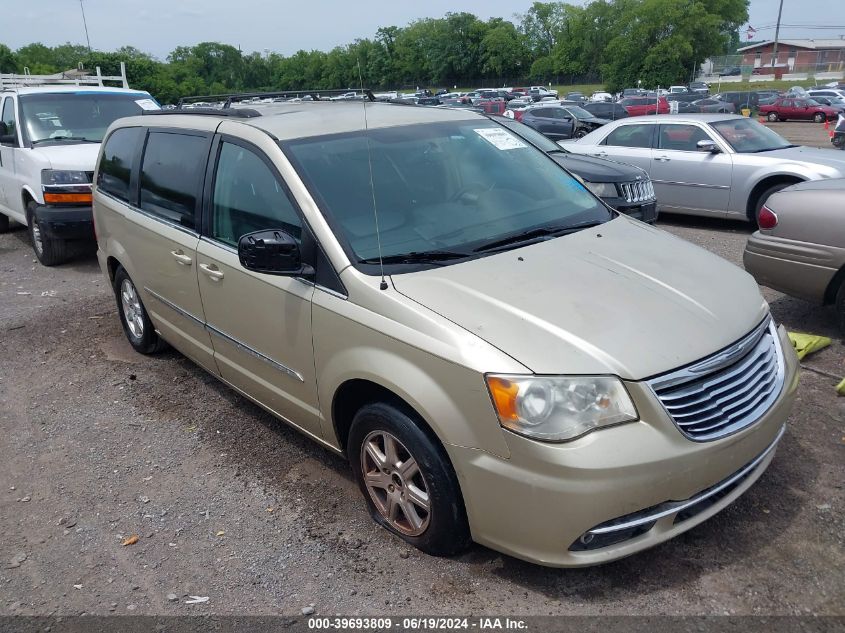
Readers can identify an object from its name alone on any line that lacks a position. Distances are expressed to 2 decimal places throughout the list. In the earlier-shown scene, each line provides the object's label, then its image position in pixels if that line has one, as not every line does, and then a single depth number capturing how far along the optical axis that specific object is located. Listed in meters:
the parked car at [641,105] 32.06
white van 7.99
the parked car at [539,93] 52.69
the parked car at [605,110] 29.77
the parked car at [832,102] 35.31
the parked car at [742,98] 38.85
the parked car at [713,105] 31.75
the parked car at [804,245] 4.79
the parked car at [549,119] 16.20
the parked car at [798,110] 33.00
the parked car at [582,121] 20.72
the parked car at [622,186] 7.86
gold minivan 2.51
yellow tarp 4.71
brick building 78.88
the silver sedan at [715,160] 8.72
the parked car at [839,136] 14.20
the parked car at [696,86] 55.22
